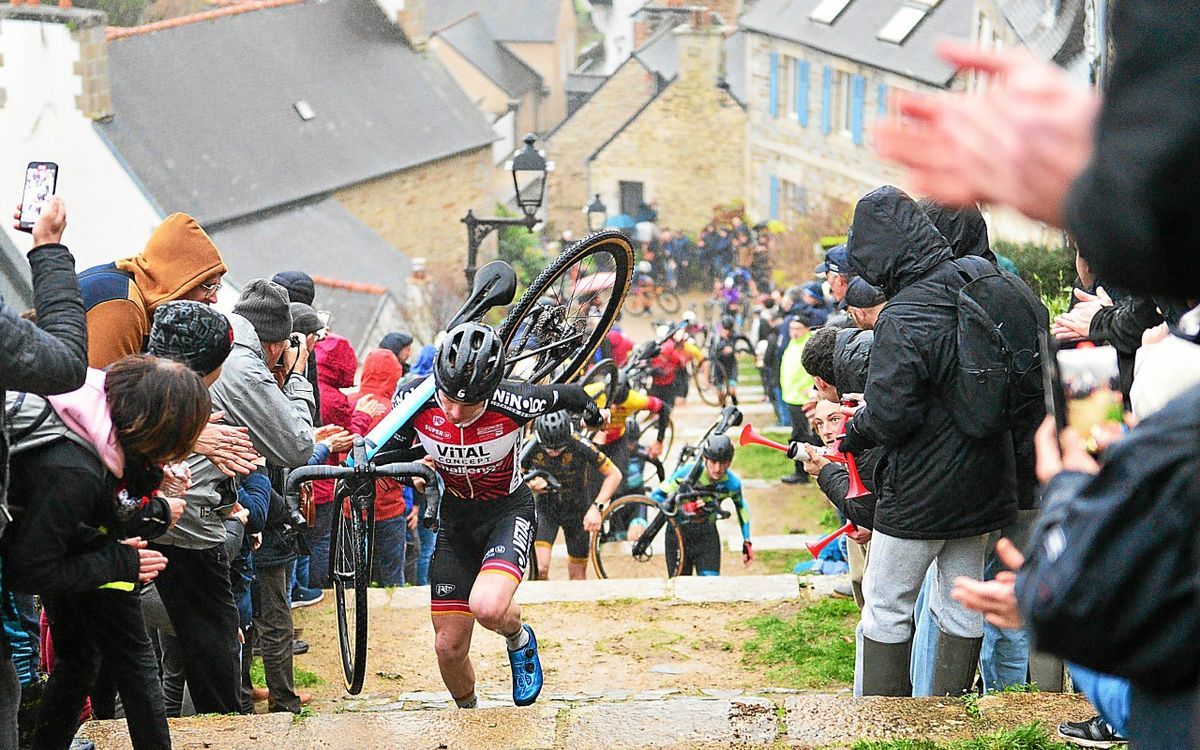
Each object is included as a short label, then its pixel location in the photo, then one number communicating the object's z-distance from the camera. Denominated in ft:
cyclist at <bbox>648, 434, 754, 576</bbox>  30.99
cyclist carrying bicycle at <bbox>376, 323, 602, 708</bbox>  17.75
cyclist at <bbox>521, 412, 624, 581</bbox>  30.94
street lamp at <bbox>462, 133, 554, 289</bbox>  44.50
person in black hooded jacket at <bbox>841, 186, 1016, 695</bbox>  15.96
